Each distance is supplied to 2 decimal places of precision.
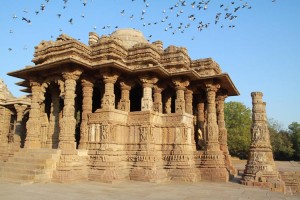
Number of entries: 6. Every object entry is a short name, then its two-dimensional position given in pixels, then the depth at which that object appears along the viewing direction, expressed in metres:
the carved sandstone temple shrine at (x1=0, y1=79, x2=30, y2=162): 20.45
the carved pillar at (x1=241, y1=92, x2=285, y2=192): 11.11
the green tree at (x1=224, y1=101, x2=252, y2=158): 39.53
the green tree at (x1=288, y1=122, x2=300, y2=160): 43.60
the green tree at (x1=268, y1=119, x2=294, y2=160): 43.03
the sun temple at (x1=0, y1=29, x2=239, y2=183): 11.33
